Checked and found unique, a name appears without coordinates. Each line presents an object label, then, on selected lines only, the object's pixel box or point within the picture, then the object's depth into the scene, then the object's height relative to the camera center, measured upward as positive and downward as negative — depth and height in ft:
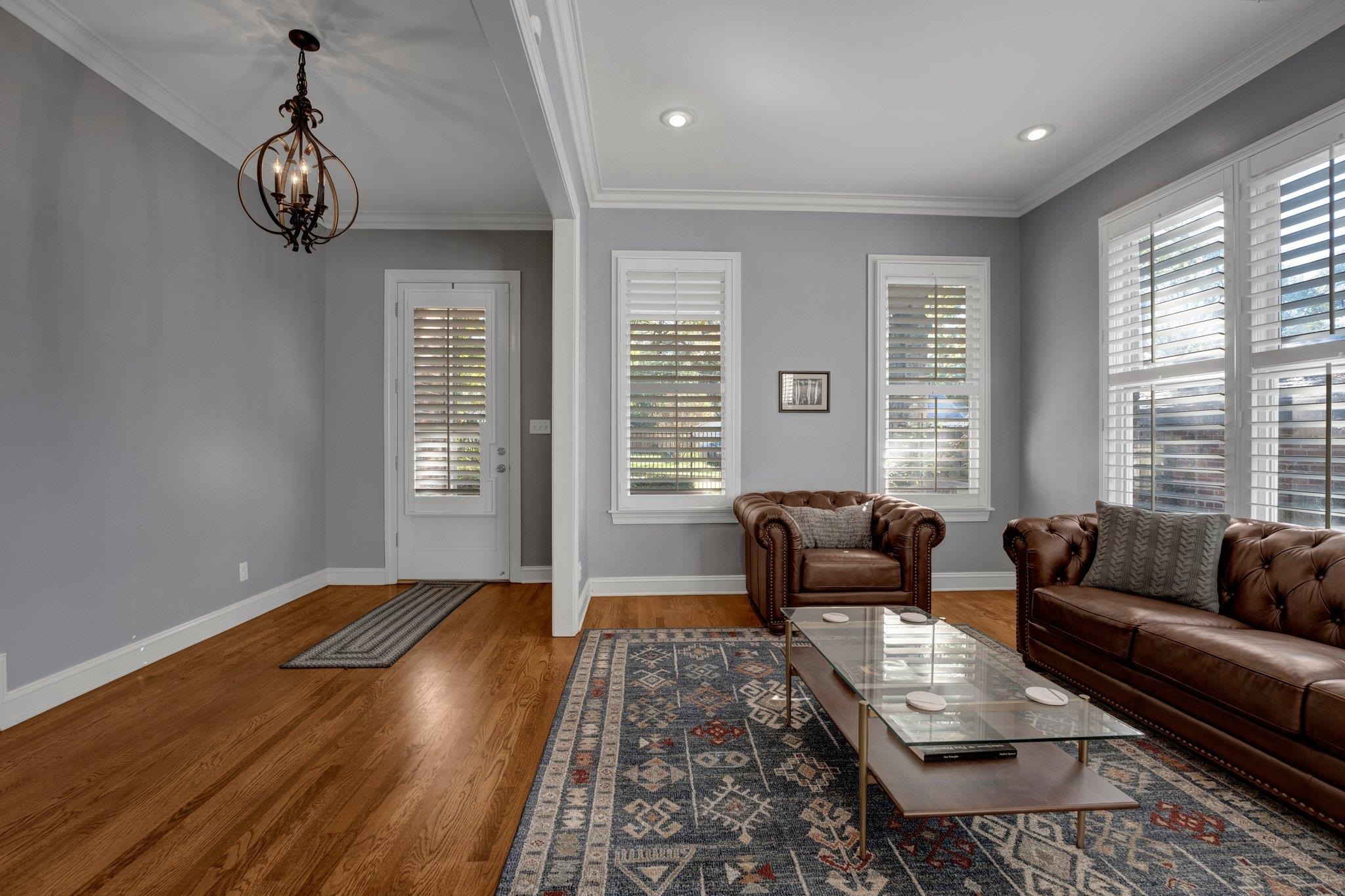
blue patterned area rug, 4.92 -3.56
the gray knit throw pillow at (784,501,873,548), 12.30 -1.64
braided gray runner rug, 10.00 -3.56
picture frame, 14.33 +1.40
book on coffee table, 5.39 -2.79
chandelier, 8.34 +3.90
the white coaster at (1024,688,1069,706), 5.42 -2.29
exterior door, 15.38 +1.20
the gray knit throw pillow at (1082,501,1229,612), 8.16 -1.52
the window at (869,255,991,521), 14.40 +1.66
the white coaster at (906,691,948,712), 5.16 -2.23
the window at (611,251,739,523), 14.08 +1.47
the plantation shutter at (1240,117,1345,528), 7.98 +1.79
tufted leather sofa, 5.56 -2.25
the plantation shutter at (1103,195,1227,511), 9.73 +1.58
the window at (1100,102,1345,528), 8.13 +1.83
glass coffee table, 4.73 -2.33
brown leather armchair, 11.14 -2.24
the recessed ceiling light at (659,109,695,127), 10.57 +5.99
